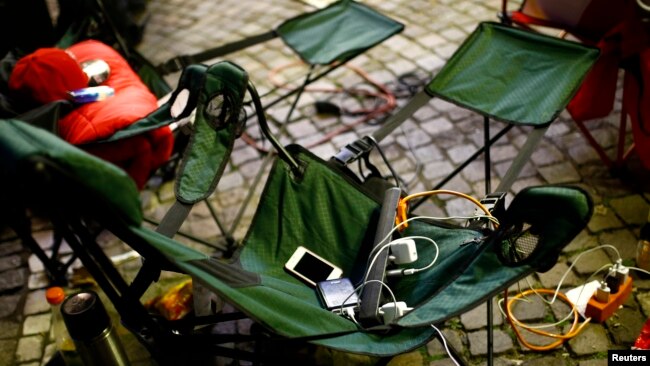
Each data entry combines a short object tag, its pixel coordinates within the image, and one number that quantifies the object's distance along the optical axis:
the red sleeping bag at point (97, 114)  2.41
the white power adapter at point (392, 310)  1.77
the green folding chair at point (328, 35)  2.96
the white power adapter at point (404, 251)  2.00
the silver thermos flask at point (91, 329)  1.95
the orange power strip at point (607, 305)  2.38
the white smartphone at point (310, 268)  2.16
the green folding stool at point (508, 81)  2.32
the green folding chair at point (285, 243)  1.26
